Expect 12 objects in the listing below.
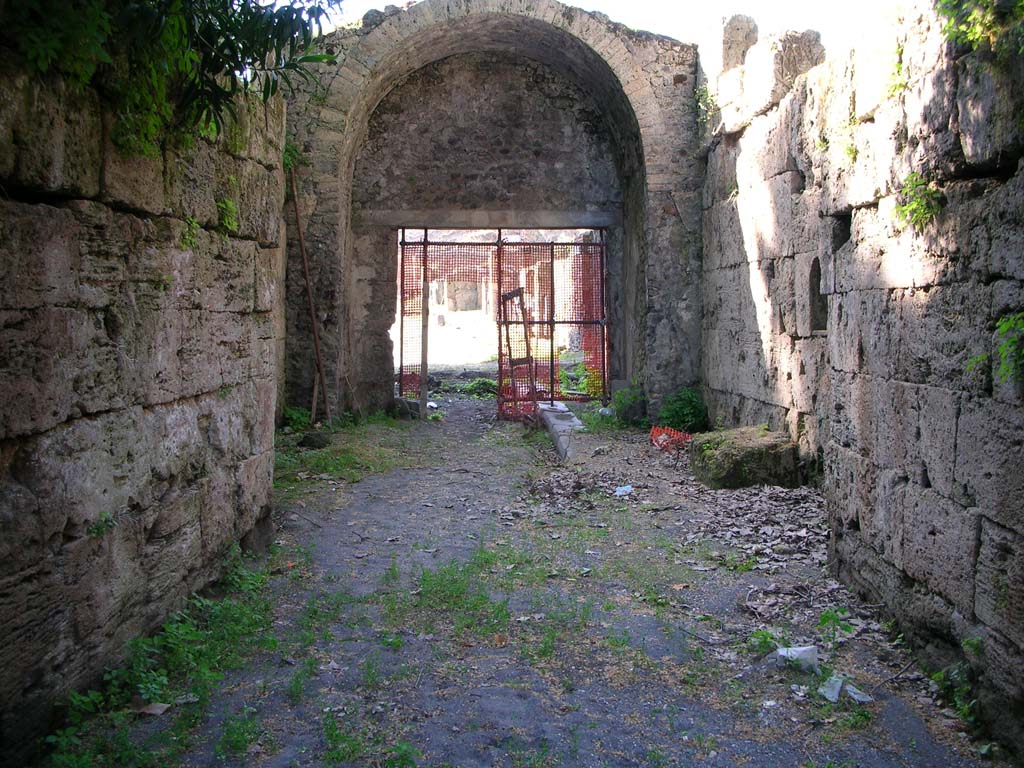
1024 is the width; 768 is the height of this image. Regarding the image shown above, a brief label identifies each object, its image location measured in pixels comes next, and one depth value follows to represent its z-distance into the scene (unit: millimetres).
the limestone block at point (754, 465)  7117
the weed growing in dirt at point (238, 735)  2996
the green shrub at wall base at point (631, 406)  10711
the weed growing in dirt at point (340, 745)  2949
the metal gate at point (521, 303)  12164
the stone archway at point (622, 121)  10125
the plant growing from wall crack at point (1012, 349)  3035
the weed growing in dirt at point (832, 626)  4098
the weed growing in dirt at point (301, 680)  3430
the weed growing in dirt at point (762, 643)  3947
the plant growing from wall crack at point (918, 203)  3729
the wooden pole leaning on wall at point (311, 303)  10094
